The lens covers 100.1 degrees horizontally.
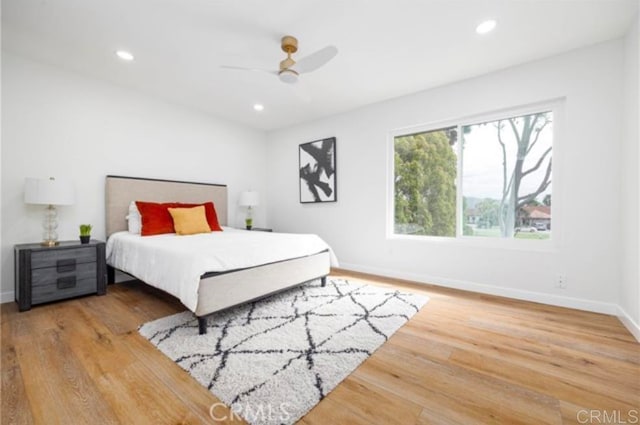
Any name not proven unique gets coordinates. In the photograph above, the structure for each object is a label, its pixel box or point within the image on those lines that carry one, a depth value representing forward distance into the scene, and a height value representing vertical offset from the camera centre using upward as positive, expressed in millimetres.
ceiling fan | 2090 +1214
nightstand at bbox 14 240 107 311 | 2467 -606
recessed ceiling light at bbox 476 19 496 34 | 2189 +1539
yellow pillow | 3336 -133
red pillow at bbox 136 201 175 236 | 3230 -105
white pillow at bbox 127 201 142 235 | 3322 -119
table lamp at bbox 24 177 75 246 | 2582 +173
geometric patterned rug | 1385 -942
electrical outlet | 2617 -695
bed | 2041 -515
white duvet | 2023 -392
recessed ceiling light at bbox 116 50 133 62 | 2657 +1573
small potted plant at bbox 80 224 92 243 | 2898 -249
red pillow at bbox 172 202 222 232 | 3762 -45
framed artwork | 4340 +674
